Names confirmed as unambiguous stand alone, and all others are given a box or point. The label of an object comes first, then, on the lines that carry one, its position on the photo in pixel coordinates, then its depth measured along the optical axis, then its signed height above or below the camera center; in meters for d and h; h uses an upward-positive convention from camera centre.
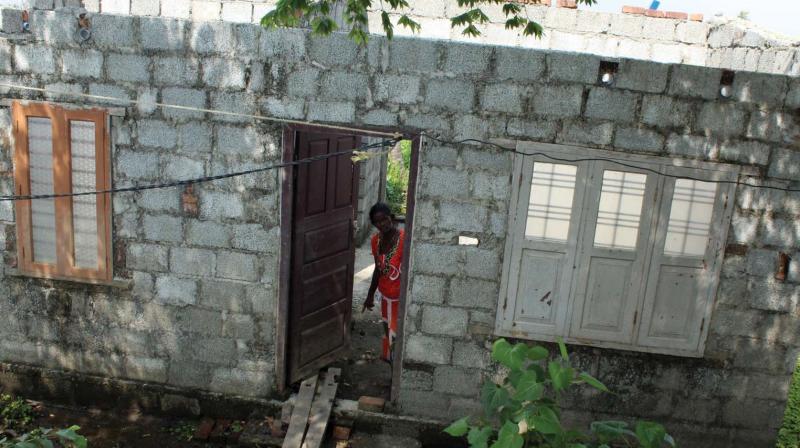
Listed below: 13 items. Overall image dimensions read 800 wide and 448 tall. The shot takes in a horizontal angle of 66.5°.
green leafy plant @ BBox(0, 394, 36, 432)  5.07 -3.05
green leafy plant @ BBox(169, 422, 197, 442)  5.06 -3.04
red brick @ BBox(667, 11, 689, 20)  8.15 +1.08
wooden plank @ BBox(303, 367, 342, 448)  4.78 -2.75
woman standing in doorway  5.41 -1.61
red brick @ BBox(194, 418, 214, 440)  5.01 -2.98
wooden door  5.21 -1.66
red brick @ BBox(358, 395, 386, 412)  5.09 -2.68
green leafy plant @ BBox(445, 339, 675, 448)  3.13 -1.70
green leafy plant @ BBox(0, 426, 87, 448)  2.44 -1.58
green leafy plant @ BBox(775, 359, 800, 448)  5.19 -2.77
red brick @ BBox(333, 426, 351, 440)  5.02 -2.90
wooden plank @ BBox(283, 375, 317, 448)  4.76 -2.74
